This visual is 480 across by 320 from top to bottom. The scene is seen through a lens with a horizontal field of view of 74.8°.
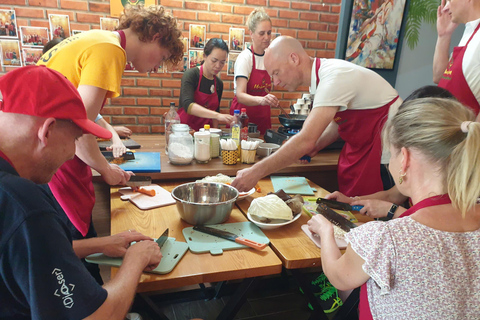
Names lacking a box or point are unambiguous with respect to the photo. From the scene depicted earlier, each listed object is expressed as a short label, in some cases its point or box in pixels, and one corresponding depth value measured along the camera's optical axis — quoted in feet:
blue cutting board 6.02
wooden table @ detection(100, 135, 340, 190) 6.20
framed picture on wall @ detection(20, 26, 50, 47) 10.91
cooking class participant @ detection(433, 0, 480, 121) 5.48
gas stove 7.71
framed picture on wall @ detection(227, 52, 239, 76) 12.86
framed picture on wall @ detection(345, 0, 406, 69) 10.03
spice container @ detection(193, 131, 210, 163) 6.68
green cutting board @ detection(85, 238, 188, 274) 3.45
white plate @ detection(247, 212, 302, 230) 4.32
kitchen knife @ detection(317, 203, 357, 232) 4.33
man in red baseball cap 2.22
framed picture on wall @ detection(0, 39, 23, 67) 10.91
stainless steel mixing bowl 4.25
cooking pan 7.82
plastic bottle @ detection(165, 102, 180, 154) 7.55
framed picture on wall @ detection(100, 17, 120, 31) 11.28
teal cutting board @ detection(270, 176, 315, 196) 5.84
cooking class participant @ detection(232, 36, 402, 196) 5.47
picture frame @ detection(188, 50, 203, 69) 12.42
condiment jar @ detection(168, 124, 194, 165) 6.44
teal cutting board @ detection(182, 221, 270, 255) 3.84
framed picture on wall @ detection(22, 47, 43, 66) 11.12
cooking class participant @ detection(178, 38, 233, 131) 9.84
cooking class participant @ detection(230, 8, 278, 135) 10.48
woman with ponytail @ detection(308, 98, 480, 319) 2.68
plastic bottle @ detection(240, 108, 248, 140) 7.52
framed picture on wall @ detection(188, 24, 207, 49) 12.07
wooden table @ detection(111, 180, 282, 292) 3.33
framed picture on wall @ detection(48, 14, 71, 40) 10.89
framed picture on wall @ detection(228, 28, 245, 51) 12.53
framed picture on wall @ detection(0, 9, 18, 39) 10.57
